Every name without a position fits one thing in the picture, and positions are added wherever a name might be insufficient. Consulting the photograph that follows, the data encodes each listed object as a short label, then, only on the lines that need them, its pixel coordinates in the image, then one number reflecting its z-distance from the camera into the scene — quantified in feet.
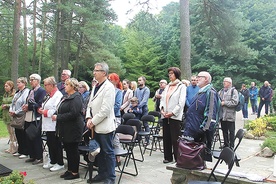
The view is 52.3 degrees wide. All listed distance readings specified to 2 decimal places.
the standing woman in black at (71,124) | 14.78
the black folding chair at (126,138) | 14.73
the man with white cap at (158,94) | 26.76
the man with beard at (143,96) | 24.30
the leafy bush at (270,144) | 19.44
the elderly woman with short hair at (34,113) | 18.44
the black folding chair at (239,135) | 12.76
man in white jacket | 13.28
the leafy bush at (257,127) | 27.53
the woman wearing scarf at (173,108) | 17.19
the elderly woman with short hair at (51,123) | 16.61
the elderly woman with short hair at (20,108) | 19.19
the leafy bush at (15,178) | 10.54
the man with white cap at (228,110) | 21.02
